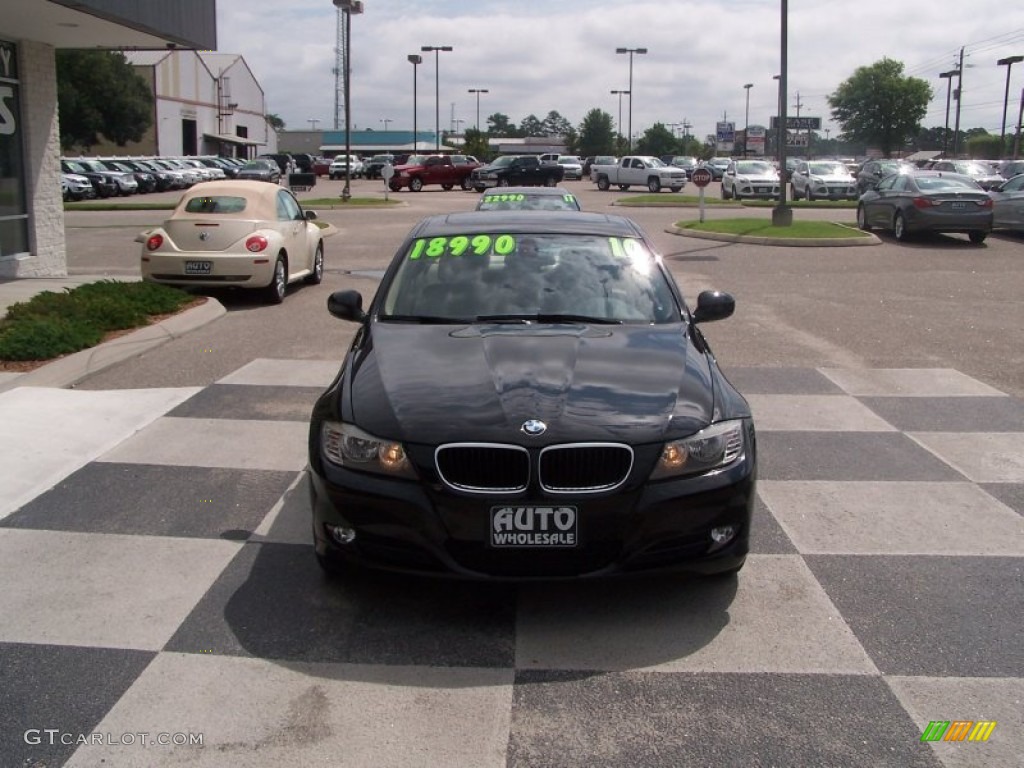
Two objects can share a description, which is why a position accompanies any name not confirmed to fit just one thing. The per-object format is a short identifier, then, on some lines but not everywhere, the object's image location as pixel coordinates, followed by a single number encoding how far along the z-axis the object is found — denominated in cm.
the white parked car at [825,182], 3847
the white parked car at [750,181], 3941
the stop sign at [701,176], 2522
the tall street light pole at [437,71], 6838
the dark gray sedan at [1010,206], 2197
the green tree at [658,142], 12081
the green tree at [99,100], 6506
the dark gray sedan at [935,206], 2059
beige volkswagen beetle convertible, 1310
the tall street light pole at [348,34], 3716
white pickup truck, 4641
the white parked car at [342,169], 6925
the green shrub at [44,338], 898
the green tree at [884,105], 10431
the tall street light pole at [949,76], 7762
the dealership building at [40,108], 1437
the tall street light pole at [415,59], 6744
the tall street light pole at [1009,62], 6812
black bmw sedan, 410
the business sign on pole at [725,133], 10262
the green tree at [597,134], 11988
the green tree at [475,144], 8244
